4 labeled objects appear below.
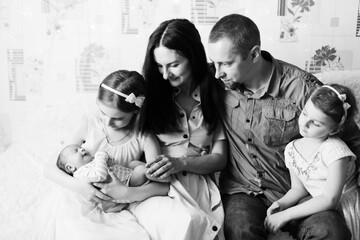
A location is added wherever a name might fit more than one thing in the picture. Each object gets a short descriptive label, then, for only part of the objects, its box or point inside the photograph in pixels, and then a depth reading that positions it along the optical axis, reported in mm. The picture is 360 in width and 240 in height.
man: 1686
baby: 1575
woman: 1696
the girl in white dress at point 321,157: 1539
